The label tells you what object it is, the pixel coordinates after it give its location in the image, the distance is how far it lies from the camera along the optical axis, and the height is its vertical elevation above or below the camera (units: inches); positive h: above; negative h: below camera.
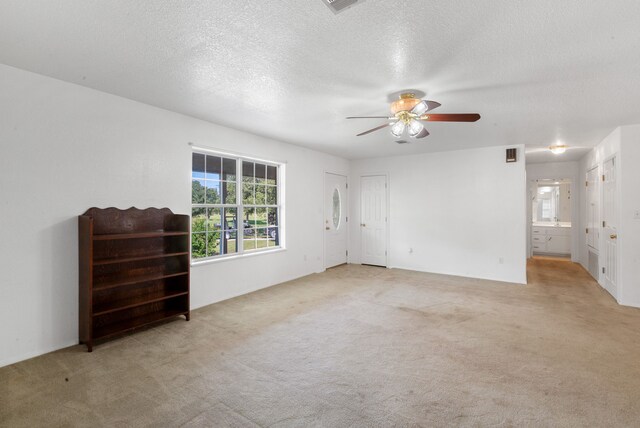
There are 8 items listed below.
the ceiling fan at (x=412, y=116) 111.8 +38.8
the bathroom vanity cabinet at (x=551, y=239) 328.5 -28.1
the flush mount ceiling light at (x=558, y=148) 221.1 +48.3
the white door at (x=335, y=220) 263.6 -3.8
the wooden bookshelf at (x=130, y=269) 115.6 -22.7
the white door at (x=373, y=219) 274.7 -3.6
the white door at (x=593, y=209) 217.6 +3.3
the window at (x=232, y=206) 166.9 +6.2
